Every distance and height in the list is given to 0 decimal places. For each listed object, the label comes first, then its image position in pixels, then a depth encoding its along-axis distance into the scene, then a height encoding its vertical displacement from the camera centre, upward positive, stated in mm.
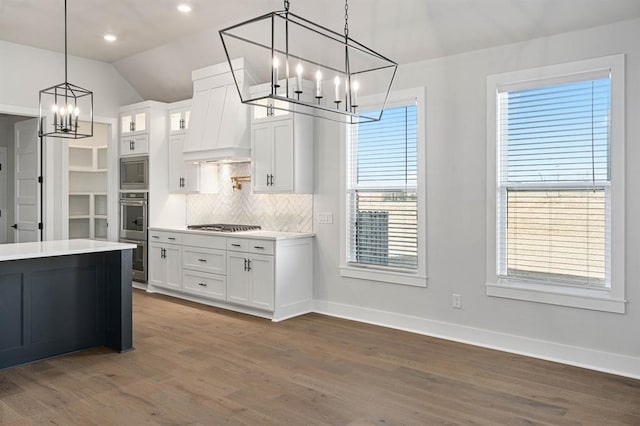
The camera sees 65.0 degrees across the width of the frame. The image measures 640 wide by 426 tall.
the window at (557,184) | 3828 +211
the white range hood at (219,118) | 5773 +1090
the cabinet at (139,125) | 6805 +1180
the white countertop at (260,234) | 5262 -264
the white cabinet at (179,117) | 6661 +1254
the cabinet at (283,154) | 5422 +626
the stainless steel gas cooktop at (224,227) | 5895 -210
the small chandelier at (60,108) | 6457 +1365
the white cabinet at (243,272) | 5258 -701
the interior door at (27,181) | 6518 +387
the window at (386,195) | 4922 +152
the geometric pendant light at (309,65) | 5043 +1554
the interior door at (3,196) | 7613 +216
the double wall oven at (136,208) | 6840 +31
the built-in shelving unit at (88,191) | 7988 +315
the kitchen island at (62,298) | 3766 -714
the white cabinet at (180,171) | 6660 +531
